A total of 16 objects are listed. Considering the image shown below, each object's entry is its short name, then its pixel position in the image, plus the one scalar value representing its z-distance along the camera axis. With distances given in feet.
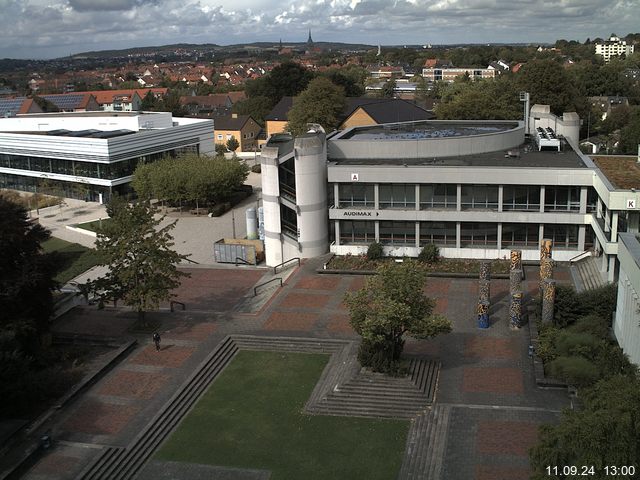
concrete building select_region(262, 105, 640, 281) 136.77
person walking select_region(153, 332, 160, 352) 104.06
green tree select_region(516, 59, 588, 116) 278.46
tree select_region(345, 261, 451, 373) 88.74
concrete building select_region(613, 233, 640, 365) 84.48
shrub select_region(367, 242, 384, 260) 142.20
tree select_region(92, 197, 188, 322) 109.50
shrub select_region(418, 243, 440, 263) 138.82
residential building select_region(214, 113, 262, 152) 326.03
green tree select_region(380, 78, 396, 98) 480.44
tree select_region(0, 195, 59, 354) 95.91
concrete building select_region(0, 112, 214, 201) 222.28
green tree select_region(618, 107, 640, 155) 230.07
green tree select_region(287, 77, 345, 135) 269.03
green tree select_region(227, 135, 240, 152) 313.53
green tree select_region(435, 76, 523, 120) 245.65
